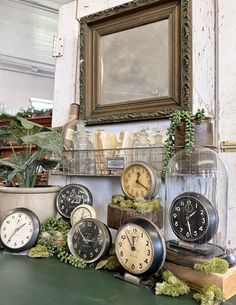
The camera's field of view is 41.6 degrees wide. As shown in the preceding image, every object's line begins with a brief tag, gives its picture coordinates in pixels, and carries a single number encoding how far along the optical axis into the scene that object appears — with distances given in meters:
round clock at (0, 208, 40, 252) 1.07
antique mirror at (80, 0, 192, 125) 1.11
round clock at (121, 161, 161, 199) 1.00
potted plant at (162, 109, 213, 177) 0.95
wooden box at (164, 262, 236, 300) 0.75
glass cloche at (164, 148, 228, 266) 0.83
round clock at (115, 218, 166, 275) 0.80
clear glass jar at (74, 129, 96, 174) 1.27
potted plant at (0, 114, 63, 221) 1.15
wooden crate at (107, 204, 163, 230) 0.95
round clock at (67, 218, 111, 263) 0.97
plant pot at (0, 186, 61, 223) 1.18
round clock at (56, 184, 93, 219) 1.21
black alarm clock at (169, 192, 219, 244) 0.82
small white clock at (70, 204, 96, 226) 1.12
